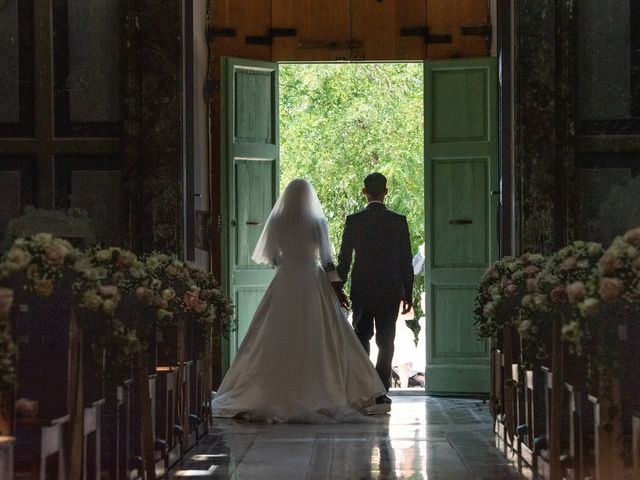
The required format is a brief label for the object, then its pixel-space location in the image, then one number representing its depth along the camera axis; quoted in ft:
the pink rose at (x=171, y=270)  45.44
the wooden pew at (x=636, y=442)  25.16
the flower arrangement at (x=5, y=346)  23.90
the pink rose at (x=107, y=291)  30.99
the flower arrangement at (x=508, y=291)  43.60
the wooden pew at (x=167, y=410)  41.91
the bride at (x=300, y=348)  58.34
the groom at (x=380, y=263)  62.64
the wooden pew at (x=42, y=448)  25.09
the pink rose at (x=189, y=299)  45.42
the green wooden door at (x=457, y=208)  69.92
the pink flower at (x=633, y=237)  28.50
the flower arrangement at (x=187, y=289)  44.45
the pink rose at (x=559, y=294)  32.32
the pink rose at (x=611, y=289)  27.50
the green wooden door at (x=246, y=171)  70.54
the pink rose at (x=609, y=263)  28.09
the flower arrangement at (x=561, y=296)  29.35
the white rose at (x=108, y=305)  30.86
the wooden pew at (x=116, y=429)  33.37
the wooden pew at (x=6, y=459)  21.25
